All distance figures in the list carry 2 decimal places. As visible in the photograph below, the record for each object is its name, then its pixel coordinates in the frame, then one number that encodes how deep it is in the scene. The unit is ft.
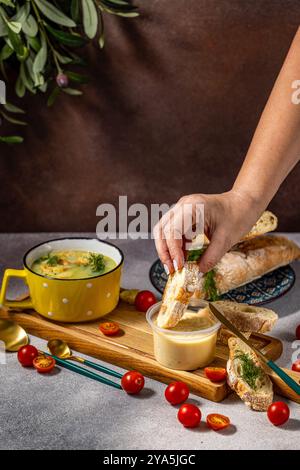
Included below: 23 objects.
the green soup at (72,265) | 5.72
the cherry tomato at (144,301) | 5.82
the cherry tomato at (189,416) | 4.38
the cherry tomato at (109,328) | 5.42
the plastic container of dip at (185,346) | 4.90
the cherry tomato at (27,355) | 5.14
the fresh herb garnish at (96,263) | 5.79
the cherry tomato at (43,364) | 5.05
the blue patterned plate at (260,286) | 6.12
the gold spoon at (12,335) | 5.46
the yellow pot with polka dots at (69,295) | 5.47
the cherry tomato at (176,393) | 4.65
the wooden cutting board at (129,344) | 4.84
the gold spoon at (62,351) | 5.15
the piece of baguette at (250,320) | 5.38
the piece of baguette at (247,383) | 4.59
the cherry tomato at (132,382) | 4.76
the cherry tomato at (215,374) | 4.77
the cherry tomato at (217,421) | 4.38
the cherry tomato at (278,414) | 4.41
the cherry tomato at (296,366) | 4.96
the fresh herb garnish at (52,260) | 5.84
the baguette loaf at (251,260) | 6.19
